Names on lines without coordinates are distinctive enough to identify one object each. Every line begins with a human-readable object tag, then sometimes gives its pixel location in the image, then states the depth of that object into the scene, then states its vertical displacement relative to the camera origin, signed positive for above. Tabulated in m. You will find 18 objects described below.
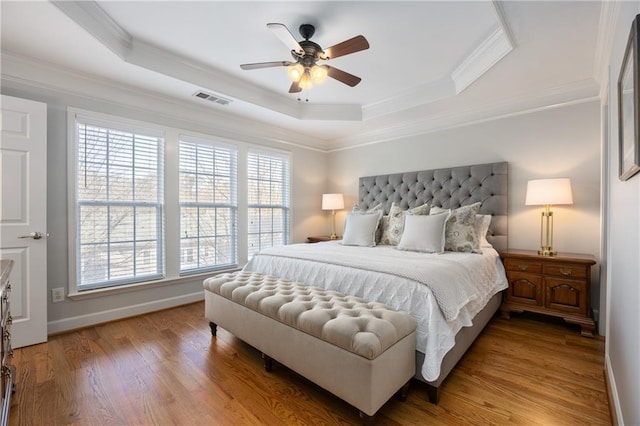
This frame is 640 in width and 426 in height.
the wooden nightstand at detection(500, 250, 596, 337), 2.70 -0.72
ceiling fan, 2.08 +1.18
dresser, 1.39 -0.71
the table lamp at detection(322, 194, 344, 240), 4.92 +0.18
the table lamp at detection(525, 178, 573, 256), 2.87 +0.16
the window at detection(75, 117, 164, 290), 2.96 +0.08
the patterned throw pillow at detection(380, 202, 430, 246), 3.46 -0.14
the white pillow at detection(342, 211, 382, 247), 3.50 -0.21
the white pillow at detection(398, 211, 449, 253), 2.89 -0.21
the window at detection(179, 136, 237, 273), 3.71 +0.09
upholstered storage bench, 1.53 -0.76
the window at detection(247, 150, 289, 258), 4.45 +0.21
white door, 2.42 +0.01
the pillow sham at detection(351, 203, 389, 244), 3.68 -0.17
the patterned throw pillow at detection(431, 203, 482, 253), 2.95 -0.19
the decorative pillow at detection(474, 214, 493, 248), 3.27 -0.16
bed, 1.84 -0.47
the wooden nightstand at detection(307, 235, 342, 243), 4.88 -0.45
